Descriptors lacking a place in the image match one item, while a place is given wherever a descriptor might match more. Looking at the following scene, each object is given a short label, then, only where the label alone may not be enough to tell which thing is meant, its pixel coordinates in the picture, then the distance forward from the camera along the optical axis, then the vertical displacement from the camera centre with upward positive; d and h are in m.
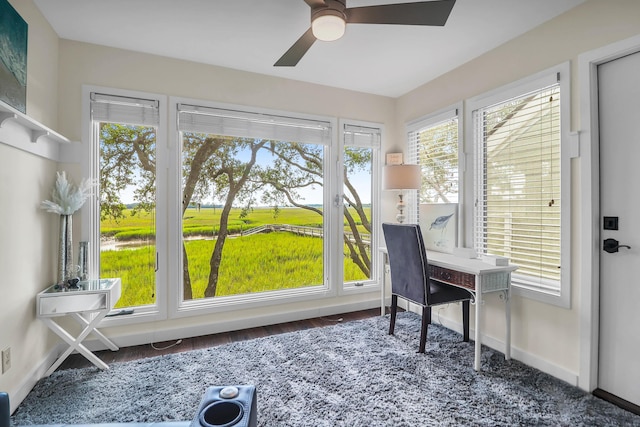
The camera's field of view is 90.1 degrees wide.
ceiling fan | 1.68 +1.10
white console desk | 2.34 -0.48
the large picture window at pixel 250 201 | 3.13 +0.14
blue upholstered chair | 2.53 -0.54
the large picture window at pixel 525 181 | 2.29 +0.28
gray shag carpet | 1.81 -1.14
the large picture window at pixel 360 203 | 3.78 +0.15
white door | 1.90 -0.05
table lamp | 3.31 +0.40
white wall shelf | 1.66 +0.53
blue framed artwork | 1.77 +0.91
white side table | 2.15 -0.63
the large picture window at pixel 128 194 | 2.74 +0.17
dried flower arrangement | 2.27 +0.11
